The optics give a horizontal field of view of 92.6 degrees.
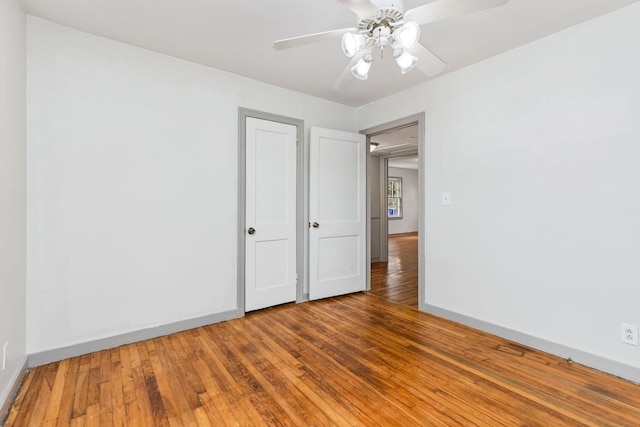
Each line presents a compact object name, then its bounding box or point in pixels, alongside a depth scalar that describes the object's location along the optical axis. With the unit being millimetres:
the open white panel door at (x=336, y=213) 3600
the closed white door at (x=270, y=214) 3174
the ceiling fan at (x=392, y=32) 1412
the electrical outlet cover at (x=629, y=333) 1979
